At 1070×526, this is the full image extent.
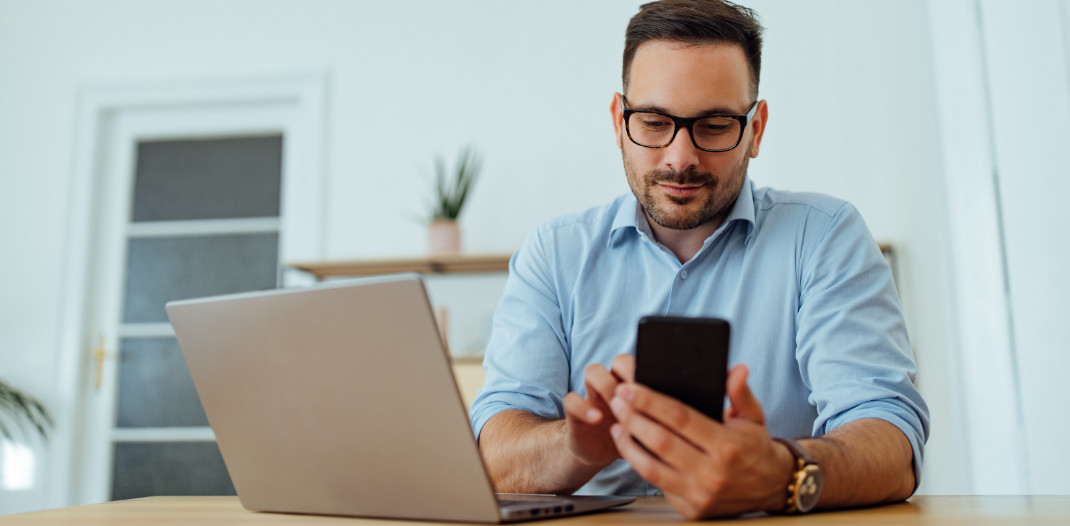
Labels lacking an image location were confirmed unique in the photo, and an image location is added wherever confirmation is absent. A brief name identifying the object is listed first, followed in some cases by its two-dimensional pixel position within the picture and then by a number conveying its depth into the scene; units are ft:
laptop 2.31
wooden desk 2.45
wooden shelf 9.78
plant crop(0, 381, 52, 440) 10.72
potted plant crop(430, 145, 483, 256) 9.94
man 3.50
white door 11.00
